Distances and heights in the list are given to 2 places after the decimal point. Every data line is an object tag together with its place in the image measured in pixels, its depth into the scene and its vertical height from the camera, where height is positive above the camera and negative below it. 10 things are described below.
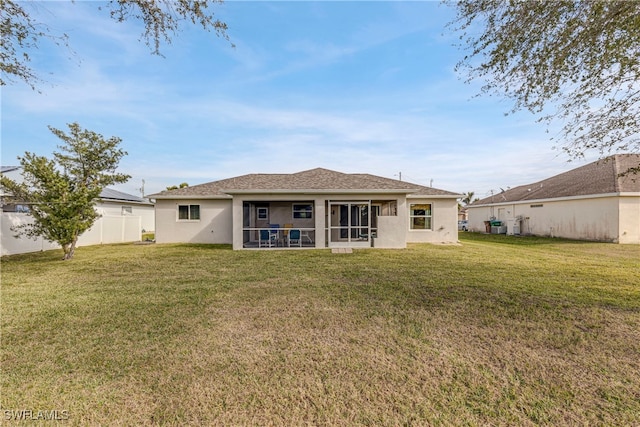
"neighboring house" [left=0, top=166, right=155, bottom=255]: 12.23 -0.11
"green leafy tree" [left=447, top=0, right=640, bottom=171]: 4.85 +2.96
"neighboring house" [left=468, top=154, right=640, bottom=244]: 16.67 +0.43
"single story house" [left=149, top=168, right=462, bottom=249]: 13.94 +0.31
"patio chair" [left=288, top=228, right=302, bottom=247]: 14.33 -0.92
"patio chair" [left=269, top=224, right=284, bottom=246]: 14.91 -0.97
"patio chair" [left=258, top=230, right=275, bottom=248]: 14.93 -1.14
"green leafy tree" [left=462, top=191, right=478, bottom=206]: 66.50 +3.89
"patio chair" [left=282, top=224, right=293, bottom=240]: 15.55 -0.81
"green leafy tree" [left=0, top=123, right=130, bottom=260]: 10.59 +1.43
